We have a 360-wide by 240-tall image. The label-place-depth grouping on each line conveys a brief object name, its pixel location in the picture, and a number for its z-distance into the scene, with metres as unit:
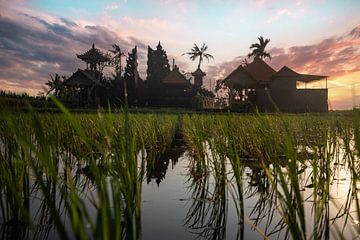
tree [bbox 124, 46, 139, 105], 36.90
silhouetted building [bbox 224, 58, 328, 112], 27.02
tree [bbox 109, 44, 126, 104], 35.46
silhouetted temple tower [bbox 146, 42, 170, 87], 48.88
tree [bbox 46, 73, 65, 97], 48.34
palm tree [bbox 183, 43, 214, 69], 54.91
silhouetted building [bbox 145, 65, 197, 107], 36.28
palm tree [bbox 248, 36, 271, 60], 47.03
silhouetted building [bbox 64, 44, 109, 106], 32.59
